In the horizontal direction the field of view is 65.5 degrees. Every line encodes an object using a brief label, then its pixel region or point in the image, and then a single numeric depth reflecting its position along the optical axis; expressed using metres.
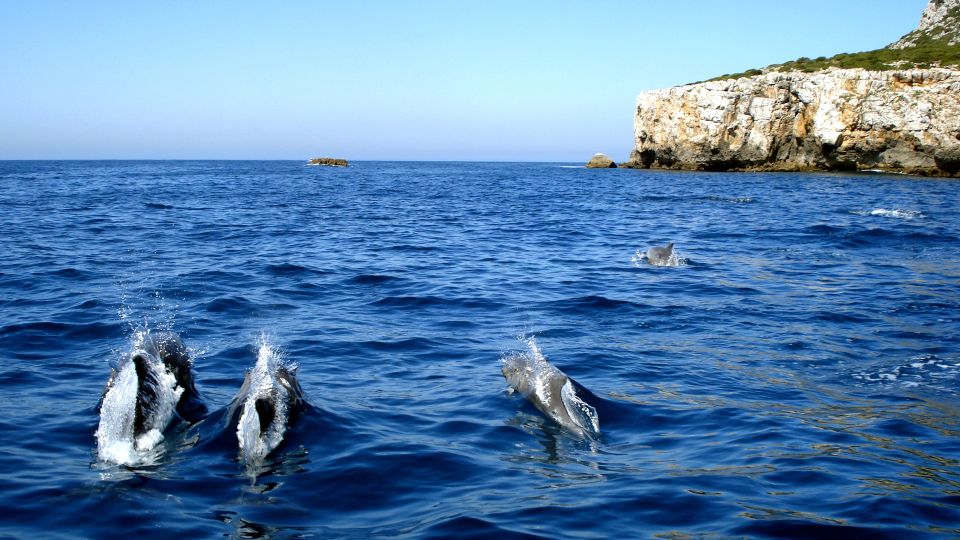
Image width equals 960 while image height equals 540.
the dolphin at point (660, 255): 21.13
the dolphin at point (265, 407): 7.88
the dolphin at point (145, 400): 7.88
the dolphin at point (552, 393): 8.84
